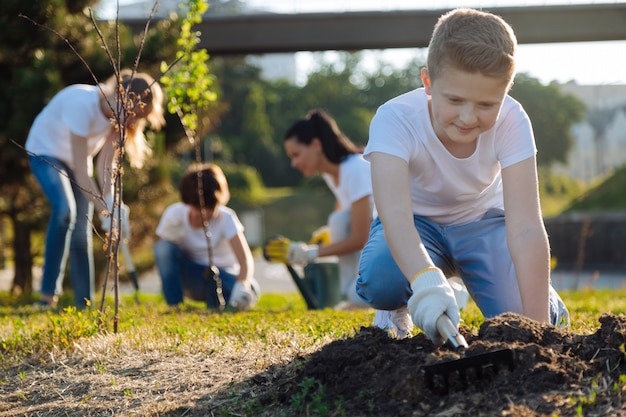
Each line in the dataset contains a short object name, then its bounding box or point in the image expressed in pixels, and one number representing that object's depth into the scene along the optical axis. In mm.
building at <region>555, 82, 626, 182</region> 27438
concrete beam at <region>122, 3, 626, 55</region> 19969
